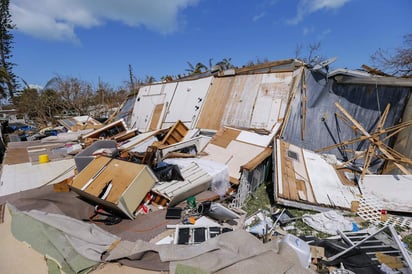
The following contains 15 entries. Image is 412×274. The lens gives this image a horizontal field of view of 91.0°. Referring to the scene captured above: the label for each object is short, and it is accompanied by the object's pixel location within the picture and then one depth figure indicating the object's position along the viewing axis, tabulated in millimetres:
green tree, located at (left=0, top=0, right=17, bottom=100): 18750
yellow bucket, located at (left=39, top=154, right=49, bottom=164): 5914
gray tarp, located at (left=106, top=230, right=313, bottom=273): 1931
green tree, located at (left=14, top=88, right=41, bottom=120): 15072
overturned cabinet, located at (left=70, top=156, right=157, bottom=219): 3180
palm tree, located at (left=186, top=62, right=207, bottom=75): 15322
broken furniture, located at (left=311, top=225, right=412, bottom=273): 2248
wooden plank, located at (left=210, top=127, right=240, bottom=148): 5418
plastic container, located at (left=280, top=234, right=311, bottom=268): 2310
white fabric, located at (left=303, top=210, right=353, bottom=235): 3253
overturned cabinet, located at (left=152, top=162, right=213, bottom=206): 3631
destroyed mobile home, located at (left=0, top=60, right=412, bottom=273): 2305
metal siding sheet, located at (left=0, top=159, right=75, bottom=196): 4500
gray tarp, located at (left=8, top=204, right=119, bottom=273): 2145
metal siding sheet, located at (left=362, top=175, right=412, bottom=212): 3892
